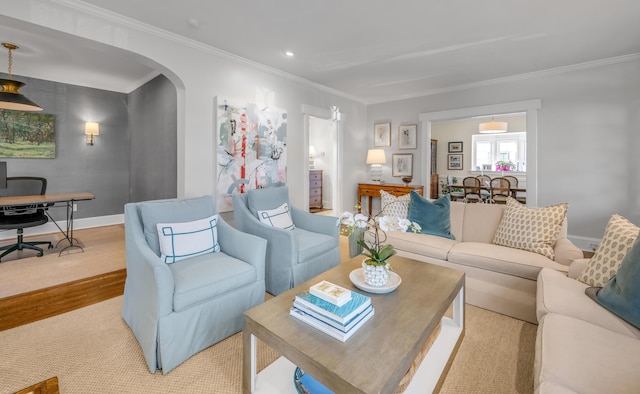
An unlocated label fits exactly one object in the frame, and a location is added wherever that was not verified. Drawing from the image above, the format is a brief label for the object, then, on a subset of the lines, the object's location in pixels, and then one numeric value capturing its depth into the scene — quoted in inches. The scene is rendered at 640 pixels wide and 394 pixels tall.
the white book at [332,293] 52.9
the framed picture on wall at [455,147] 327.9
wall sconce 190.4
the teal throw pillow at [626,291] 53.7
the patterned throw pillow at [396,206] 125.2
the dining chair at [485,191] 235.1
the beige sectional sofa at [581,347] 40.1
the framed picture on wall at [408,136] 213.5
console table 208.7
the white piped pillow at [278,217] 115.4
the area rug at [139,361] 62.2
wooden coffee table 42.7
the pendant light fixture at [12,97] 125.6
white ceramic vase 66.4
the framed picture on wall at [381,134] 226.4
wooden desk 122.4
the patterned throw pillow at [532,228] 95.7
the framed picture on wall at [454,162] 328.8
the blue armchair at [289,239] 99.6
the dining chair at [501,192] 223.8
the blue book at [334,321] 50.1
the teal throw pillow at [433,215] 118.0
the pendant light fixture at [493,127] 240.5
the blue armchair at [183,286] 65.6
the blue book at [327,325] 49.6
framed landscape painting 168.4
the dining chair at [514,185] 231.8
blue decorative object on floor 51.6
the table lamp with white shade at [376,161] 222.5
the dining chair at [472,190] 239.0
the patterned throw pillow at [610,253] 65.1
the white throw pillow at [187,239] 82.0
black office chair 130.4
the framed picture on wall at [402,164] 217.8
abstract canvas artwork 139.3
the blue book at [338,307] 50.8
